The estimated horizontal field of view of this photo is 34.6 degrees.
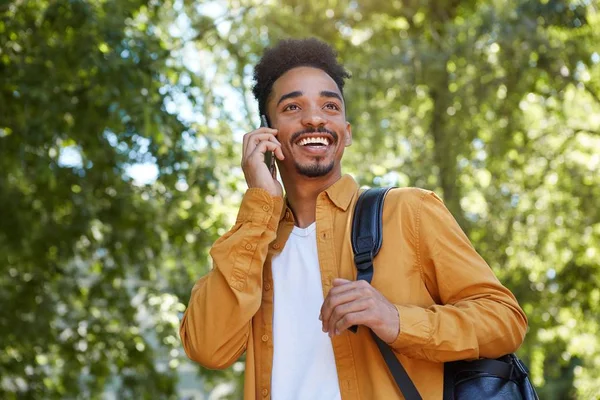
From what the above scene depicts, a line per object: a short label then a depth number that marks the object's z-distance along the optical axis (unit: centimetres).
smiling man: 268
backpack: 269
